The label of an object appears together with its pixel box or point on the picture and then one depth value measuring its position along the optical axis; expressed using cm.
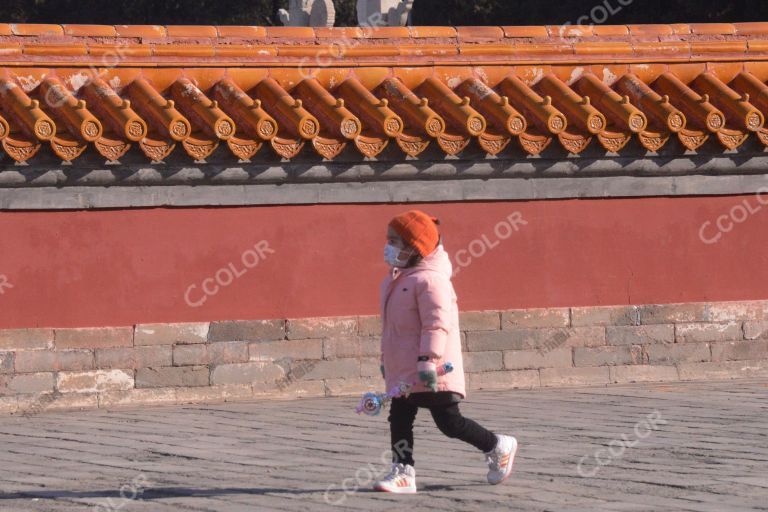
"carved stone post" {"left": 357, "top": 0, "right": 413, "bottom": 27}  1705
